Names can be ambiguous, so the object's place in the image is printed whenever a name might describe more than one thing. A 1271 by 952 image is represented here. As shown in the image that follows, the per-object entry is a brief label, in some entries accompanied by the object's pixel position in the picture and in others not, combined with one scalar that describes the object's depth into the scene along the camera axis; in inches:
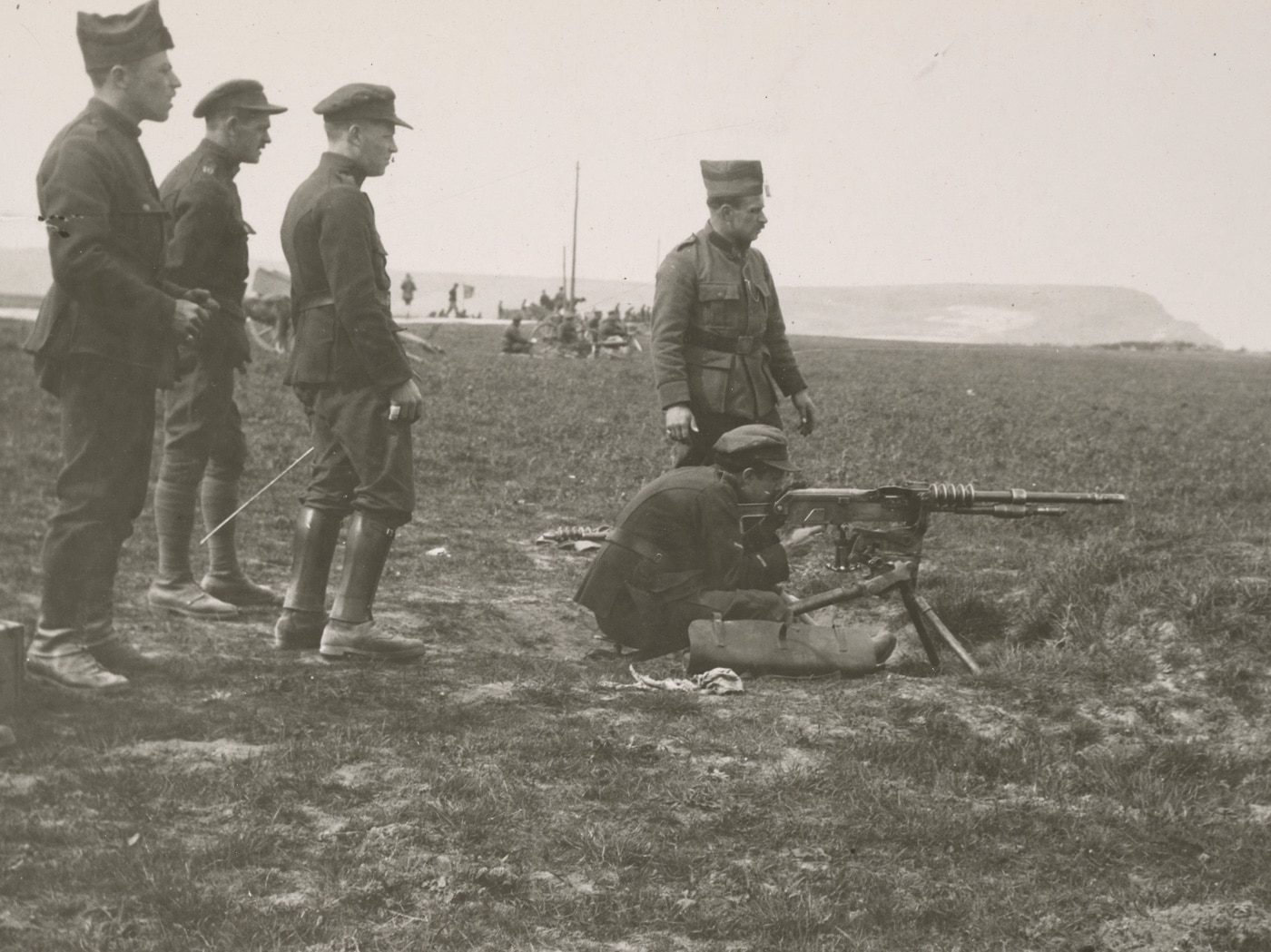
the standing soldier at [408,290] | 2113.9
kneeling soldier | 242.4
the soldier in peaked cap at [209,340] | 251.4
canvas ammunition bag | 227.9
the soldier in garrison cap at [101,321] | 194.7
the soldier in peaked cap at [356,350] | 218.8
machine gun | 242.2
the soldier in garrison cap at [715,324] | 255.8
